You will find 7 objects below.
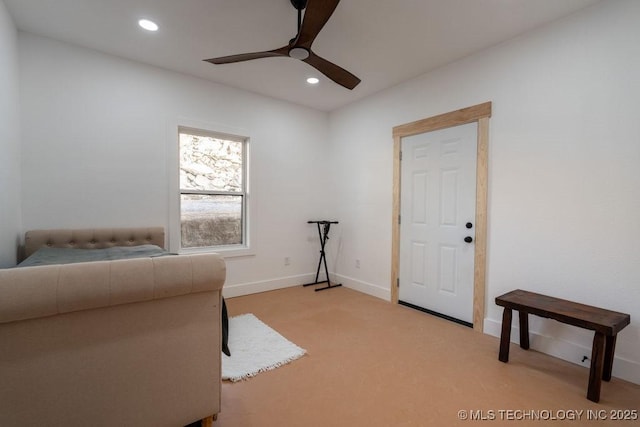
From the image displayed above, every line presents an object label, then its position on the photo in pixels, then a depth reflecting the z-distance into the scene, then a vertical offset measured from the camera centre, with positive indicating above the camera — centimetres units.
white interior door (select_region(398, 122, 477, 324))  286 -14
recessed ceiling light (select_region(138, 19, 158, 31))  235 +148
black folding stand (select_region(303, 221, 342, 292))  419 -53
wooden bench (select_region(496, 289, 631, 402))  174 -71
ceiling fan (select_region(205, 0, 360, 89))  158 +110
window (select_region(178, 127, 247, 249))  346 +19
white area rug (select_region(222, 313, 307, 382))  204 -117
